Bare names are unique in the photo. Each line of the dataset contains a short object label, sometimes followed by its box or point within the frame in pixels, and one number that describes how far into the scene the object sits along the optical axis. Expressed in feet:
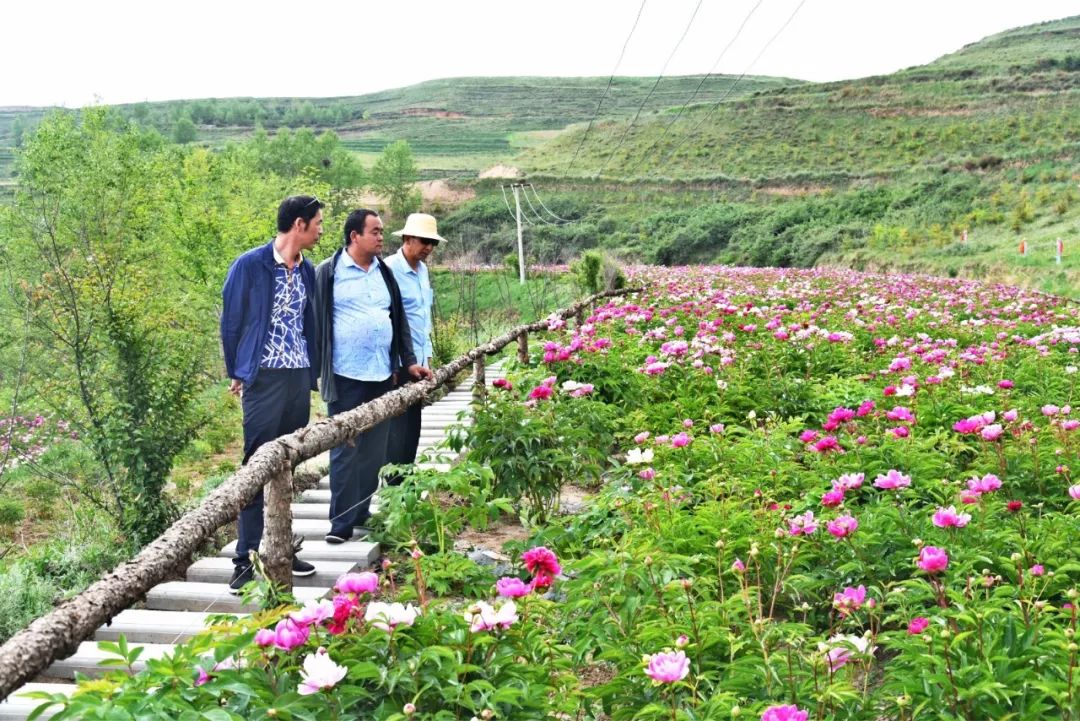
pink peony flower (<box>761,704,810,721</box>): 6.15
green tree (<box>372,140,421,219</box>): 292.40
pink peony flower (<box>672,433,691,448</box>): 12.87
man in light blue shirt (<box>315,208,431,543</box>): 15.81
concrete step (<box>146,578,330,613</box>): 13.79
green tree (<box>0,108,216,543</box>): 21.06
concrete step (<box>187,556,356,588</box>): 14.42
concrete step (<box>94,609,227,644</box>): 12.73
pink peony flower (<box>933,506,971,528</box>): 9.23
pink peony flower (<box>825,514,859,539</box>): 9.05
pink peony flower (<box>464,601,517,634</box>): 6.91
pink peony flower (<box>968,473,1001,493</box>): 10.34
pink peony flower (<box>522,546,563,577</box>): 7.98
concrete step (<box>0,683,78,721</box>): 10.53
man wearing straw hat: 17.61
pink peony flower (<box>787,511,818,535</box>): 9.19
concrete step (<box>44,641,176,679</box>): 11.83
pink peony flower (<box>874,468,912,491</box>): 10.61
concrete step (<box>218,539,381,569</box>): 15.42
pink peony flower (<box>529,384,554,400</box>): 16.40
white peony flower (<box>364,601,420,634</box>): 6.61
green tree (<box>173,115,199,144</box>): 399.65
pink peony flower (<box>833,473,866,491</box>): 10.17
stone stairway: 11.92
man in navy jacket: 13.89
